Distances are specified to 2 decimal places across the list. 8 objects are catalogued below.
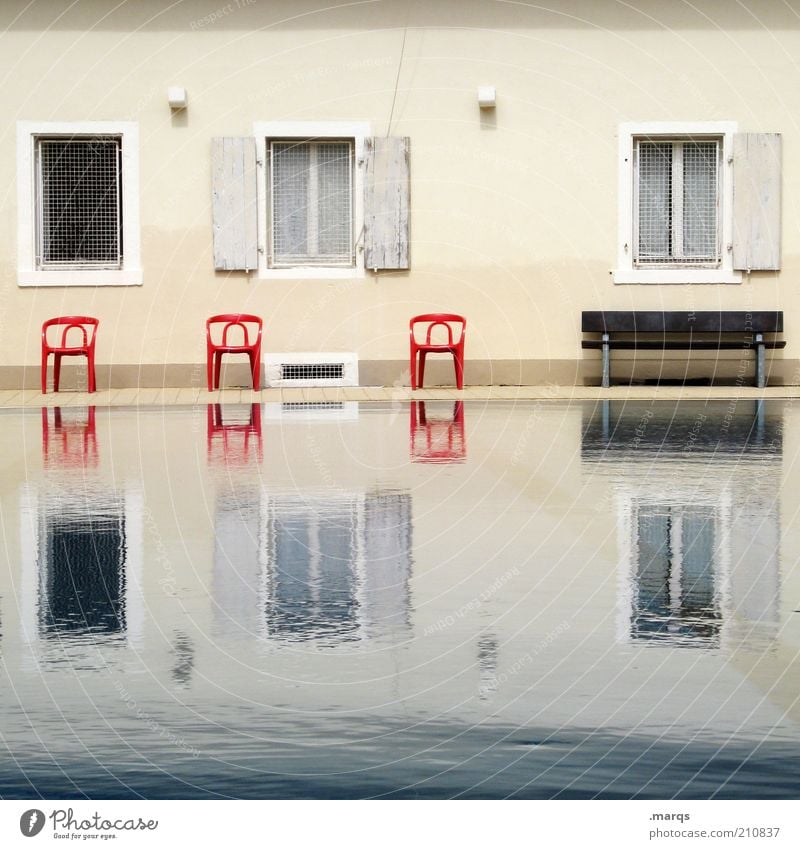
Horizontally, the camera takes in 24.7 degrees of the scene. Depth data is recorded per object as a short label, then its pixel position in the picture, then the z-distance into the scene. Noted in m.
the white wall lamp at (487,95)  20.14
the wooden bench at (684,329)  20.27
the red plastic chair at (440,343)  19.59
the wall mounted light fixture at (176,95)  20.00
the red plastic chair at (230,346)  19.45
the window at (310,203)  20.72
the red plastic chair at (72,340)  19.36
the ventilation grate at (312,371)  20.42
